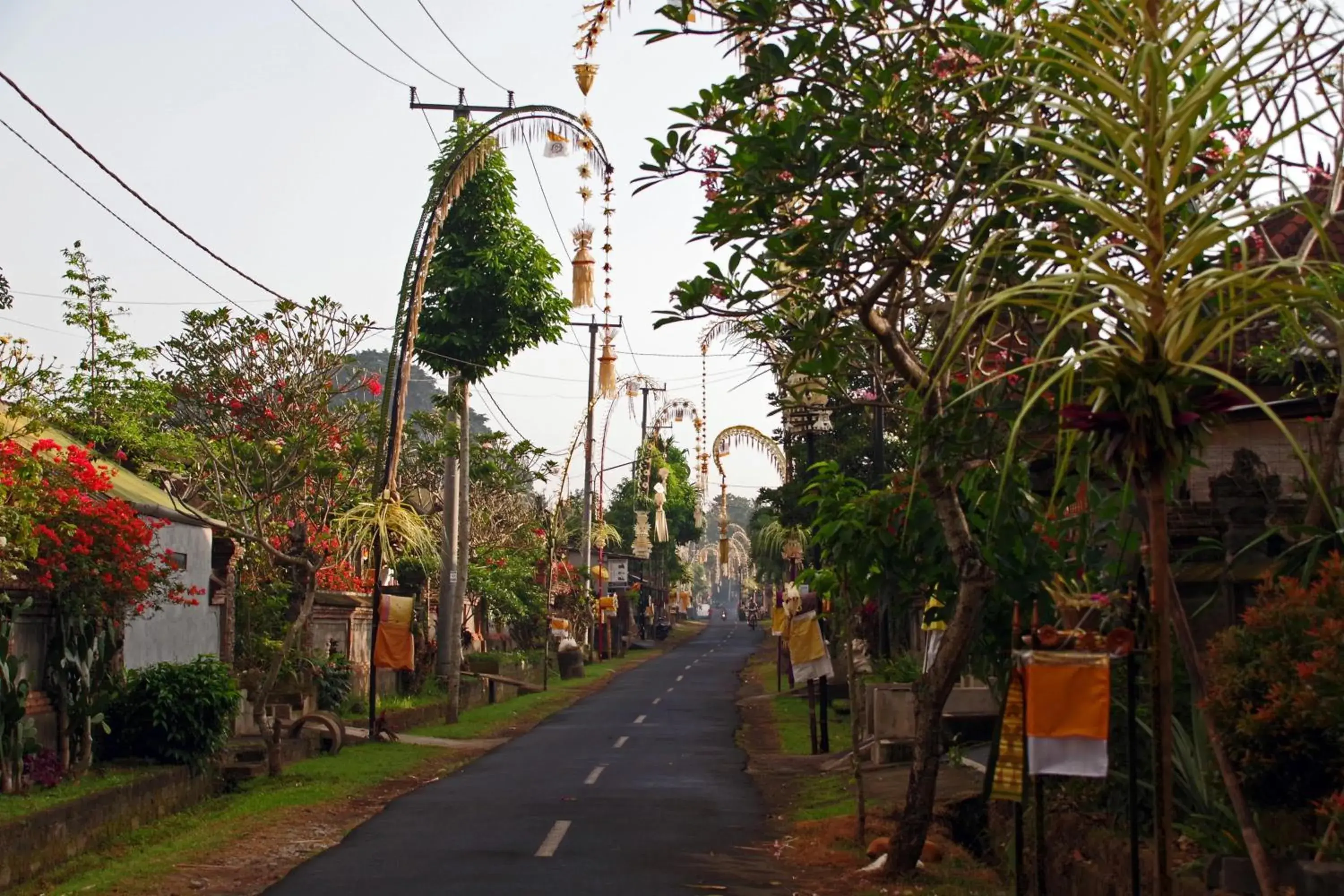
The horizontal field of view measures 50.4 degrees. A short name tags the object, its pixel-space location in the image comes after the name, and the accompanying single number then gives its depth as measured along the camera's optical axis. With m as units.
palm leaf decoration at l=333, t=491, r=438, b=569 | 23.08
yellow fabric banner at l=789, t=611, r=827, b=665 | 17.78
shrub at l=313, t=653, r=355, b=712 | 27.23
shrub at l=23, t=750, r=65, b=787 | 14.39
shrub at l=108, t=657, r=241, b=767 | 16.81
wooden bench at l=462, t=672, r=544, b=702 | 35.44
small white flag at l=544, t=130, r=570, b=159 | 24.00
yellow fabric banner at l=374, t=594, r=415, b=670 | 24.36
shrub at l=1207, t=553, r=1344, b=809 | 7.93
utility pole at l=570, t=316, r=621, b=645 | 49.53
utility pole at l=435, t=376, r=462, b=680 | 28.09
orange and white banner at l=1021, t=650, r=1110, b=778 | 7.54
